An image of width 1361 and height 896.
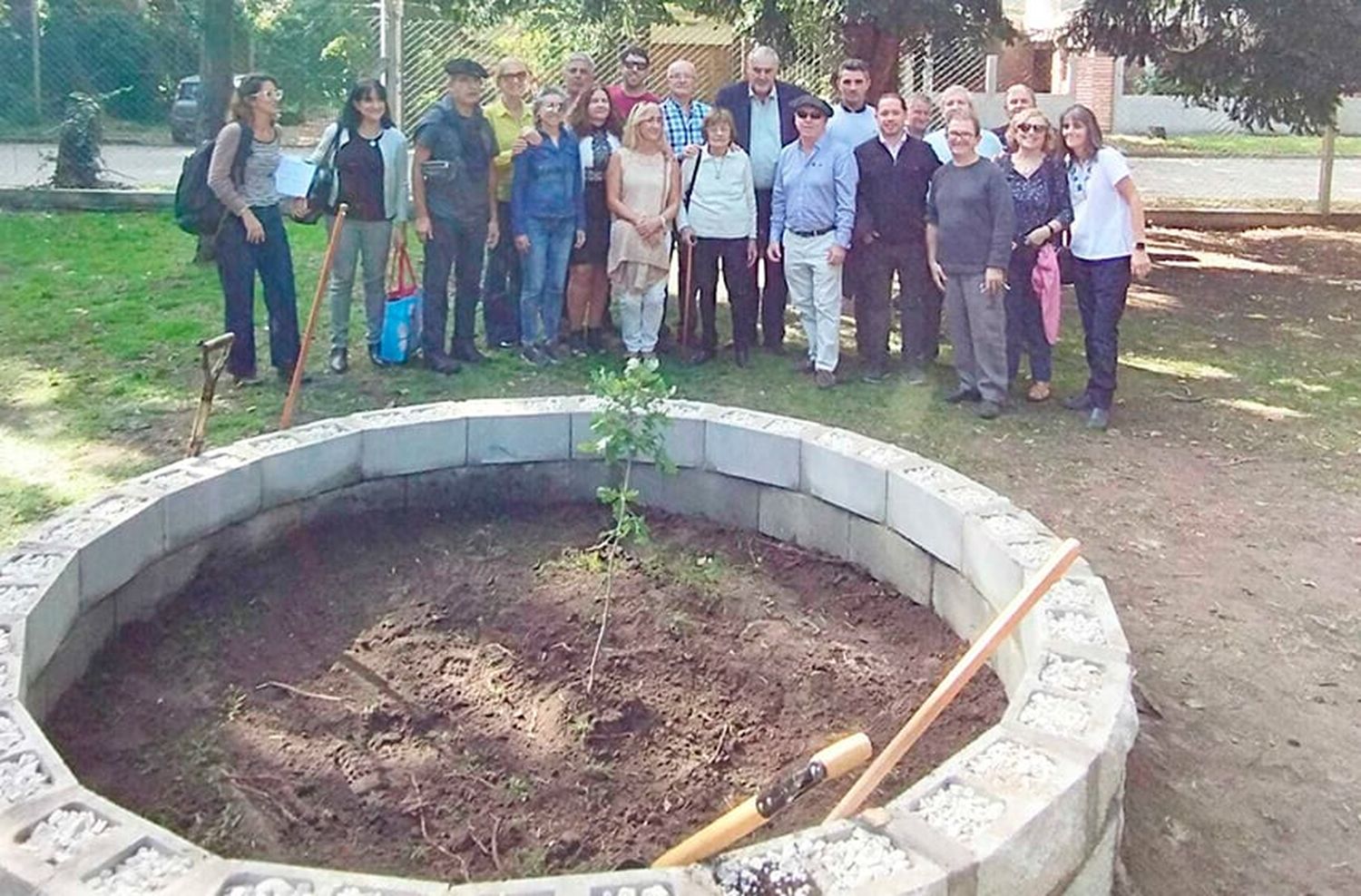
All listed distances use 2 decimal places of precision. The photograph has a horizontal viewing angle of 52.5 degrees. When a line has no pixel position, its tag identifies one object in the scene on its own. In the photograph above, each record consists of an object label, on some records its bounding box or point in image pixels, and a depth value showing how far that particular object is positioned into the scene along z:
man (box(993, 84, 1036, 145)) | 7.18
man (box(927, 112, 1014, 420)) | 6.89
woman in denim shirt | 7.37
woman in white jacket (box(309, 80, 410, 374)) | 7.16
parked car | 20.56
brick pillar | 29.19
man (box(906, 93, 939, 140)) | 7.65
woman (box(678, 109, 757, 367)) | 7.47
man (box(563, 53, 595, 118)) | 7.78
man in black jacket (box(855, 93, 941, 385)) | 7.39
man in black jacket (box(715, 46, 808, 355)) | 7.81
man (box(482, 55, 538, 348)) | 7.50
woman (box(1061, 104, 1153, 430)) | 6.82
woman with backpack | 6.88
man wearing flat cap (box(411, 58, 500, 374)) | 7.26
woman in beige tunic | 7.40
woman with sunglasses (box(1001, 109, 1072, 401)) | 7.01
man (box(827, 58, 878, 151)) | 7.67
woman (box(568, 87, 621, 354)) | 7.63
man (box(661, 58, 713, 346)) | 7.79
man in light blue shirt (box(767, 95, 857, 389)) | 7.28
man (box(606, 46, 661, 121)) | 8.09
